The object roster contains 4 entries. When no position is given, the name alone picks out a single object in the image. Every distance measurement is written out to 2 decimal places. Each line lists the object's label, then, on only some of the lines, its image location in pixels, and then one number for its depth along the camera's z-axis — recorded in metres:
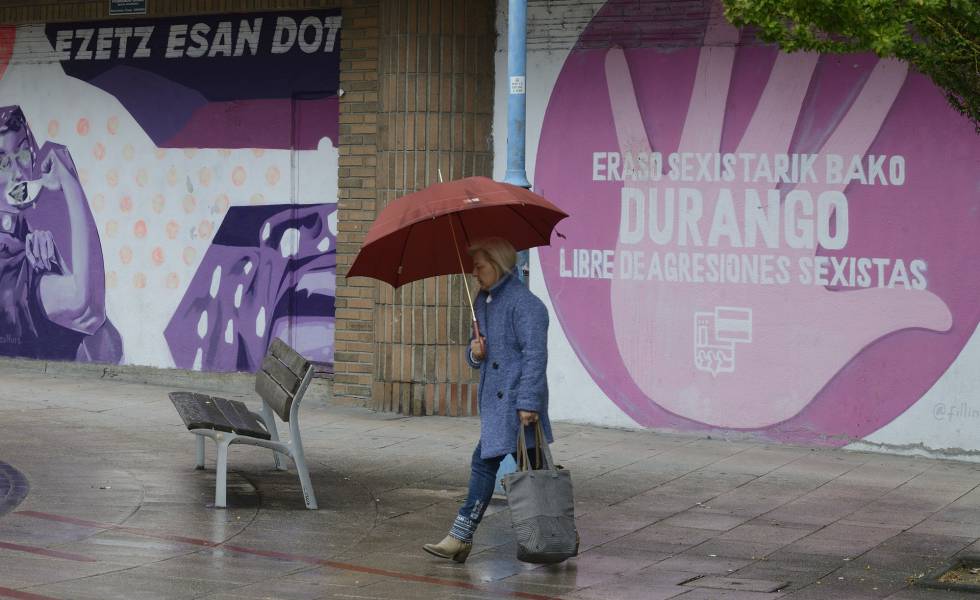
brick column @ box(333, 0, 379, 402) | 25.25
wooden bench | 17.08
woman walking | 14.74
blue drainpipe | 18.03
